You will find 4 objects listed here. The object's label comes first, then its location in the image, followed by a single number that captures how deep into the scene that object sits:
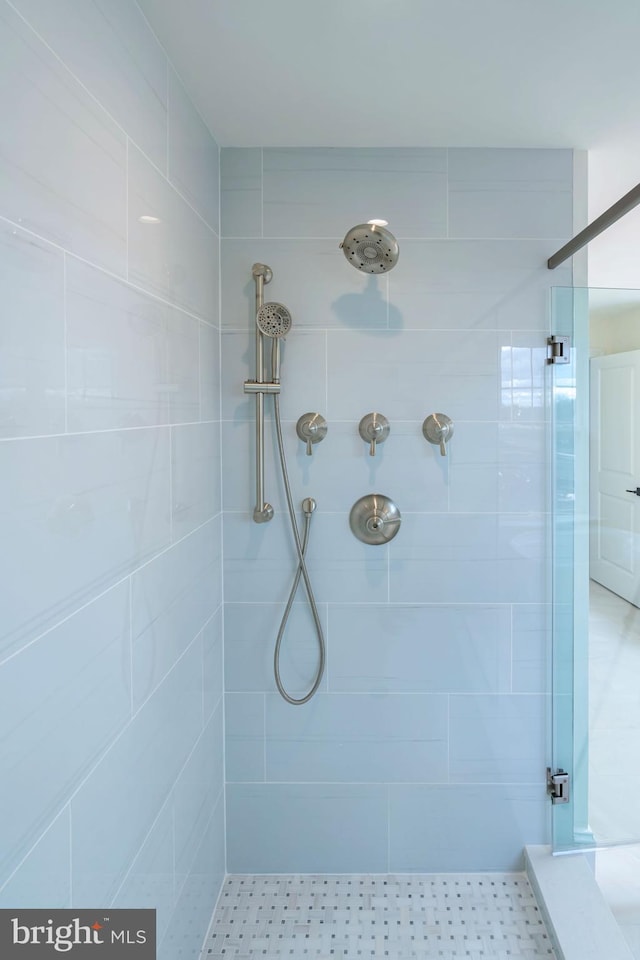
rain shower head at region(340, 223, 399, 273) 1.78
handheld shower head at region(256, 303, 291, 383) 1.98
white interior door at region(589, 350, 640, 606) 1.87
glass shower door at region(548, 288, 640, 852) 1.94
